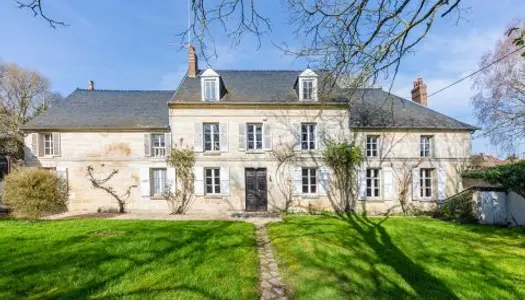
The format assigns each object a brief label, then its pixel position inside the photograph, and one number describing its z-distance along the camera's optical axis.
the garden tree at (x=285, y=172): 12.34
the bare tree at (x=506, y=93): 12.64
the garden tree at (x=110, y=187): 12.21
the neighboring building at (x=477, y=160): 13.21
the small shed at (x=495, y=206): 9.41
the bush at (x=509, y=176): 8.66
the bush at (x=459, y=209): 10.07
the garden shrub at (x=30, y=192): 9.11
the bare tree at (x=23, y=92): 21.39
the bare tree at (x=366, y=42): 2.98
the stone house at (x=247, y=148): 12.19
